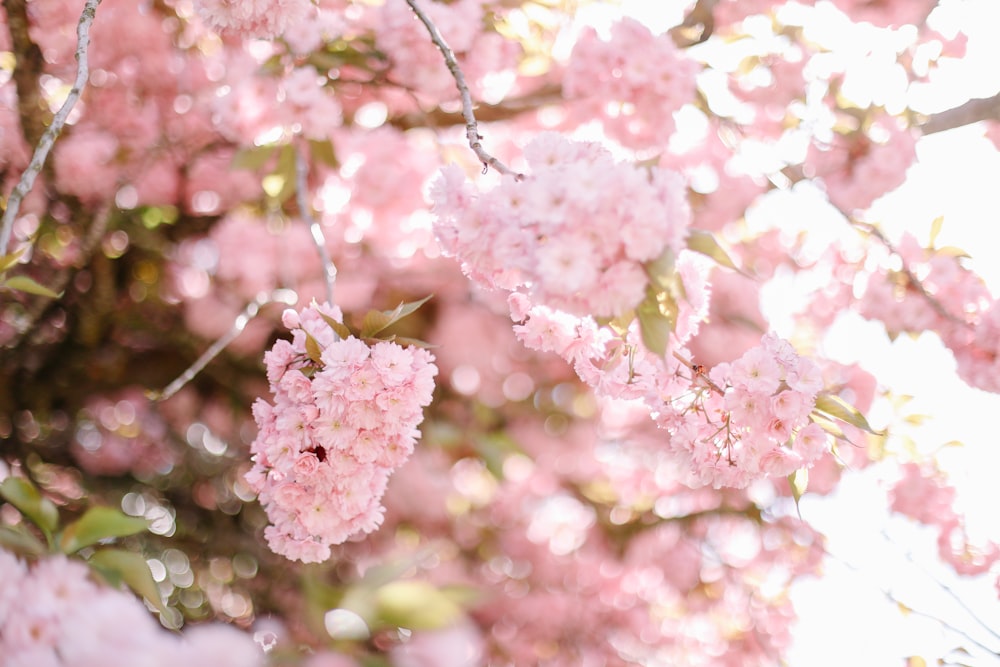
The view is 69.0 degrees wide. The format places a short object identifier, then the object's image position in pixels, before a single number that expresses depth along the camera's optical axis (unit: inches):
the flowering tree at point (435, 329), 29.9
